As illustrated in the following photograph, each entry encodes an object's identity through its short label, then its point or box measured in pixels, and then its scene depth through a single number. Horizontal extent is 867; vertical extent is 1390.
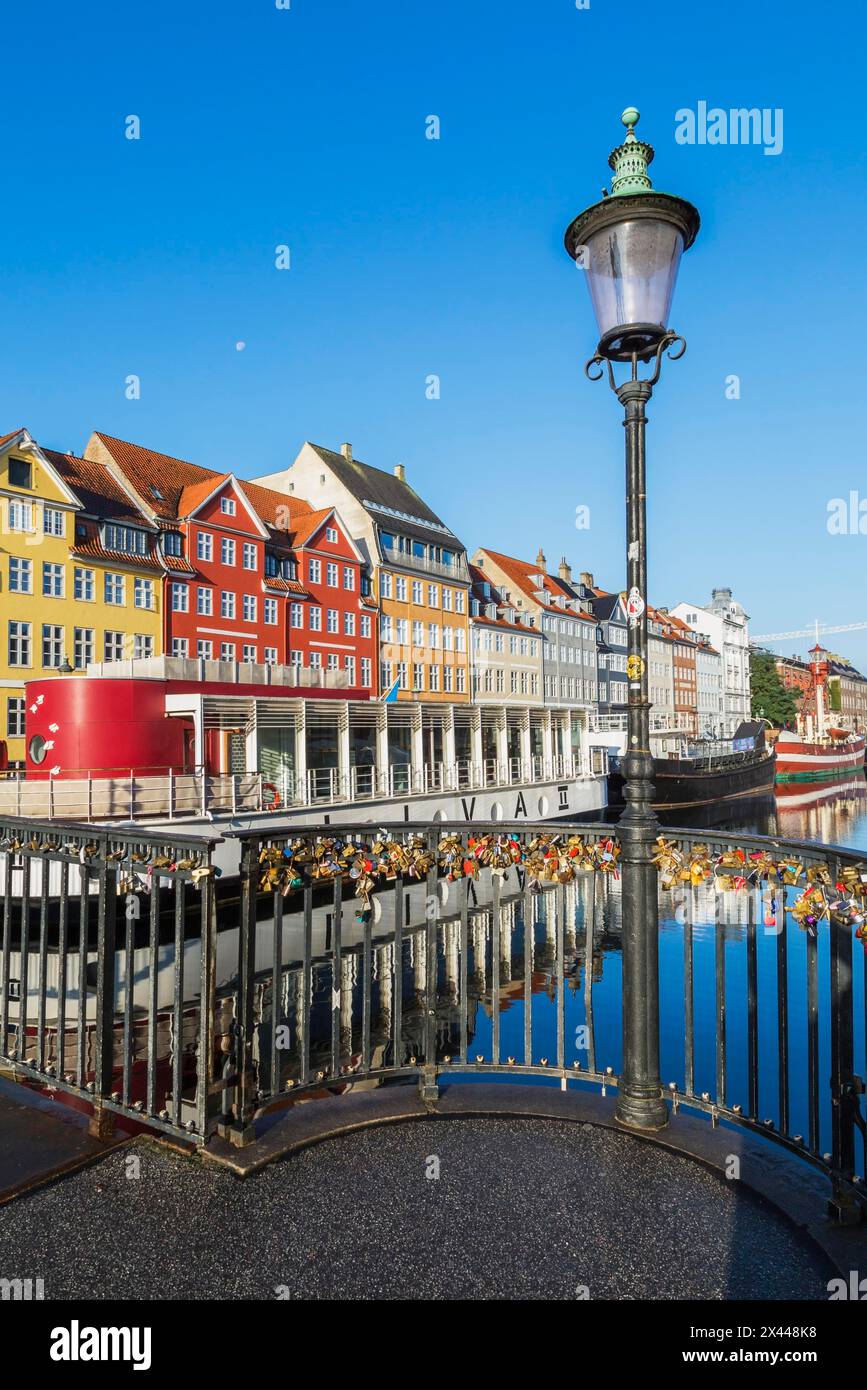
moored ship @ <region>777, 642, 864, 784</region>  74.75
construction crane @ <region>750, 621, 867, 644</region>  174.38
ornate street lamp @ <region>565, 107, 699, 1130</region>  4.26
